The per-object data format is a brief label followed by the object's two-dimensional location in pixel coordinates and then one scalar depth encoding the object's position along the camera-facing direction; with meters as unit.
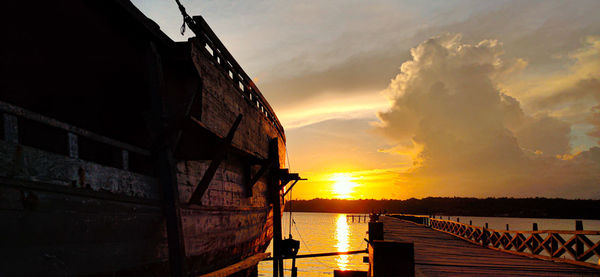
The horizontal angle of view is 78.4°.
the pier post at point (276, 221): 14.56
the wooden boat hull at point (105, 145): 3.80
